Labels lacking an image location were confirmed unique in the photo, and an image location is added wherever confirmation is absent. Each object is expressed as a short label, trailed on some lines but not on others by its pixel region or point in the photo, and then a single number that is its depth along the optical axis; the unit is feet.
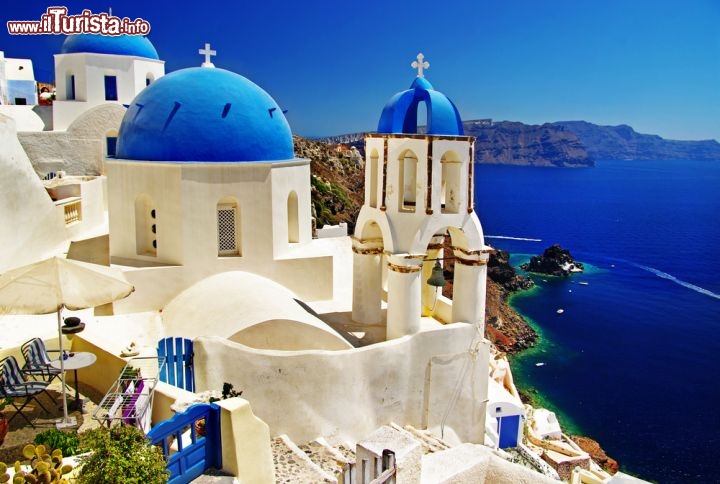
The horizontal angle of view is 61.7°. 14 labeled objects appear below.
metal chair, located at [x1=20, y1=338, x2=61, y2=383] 27.68
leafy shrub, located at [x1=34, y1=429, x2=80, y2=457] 22.75
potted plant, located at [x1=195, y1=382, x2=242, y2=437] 23.41
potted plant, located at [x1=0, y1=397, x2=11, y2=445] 23.32
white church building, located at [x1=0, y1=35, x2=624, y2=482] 34.12
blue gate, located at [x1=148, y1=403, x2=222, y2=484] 21.52
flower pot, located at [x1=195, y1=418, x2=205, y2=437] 23.40
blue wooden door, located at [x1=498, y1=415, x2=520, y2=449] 59.67
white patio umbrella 25.17
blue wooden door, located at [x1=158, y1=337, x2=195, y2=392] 30.68
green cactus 18.21
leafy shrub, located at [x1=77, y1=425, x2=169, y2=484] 17.70
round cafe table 27.55
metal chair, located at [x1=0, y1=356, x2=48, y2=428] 25.89
